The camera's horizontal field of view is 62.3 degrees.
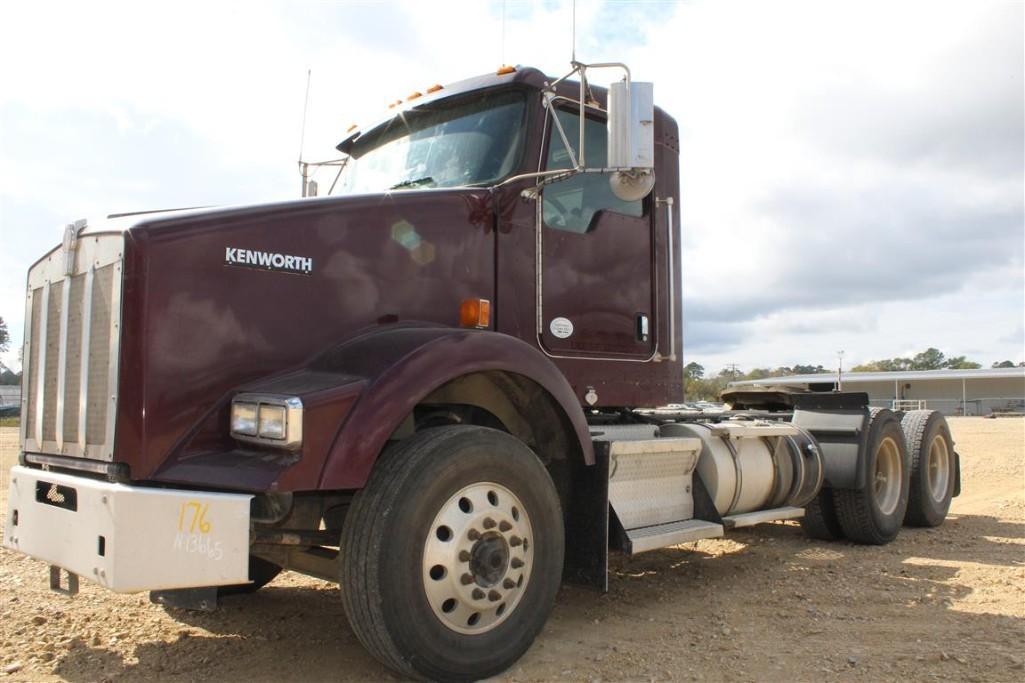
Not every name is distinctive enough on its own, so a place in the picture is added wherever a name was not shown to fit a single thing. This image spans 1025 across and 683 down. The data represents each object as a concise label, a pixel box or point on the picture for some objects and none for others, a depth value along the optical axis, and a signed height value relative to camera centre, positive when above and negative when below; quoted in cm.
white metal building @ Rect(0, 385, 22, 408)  4566 -100
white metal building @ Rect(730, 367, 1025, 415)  5381 +8
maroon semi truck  334 -4
